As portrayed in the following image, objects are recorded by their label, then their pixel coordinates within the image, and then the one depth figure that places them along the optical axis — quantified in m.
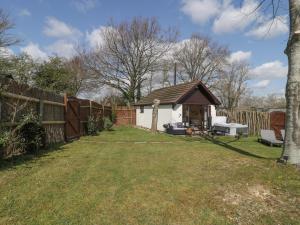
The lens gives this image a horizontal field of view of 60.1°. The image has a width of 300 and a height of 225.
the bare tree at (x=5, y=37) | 18.75
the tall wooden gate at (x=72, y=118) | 11.46
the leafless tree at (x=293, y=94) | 5.98
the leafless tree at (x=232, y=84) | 42.45
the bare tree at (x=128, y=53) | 31.27
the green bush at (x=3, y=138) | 6.00
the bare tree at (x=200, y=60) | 41.16
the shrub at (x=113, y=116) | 26.52
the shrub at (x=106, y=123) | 18.53
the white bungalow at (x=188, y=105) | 18.86
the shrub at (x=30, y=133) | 7.11
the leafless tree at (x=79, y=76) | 31.02
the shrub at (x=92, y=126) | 14.48
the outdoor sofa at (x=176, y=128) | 17.00
